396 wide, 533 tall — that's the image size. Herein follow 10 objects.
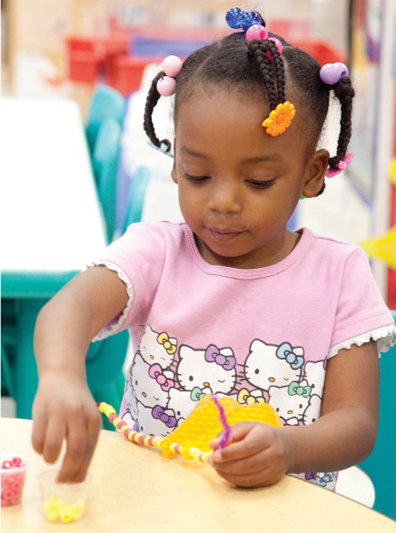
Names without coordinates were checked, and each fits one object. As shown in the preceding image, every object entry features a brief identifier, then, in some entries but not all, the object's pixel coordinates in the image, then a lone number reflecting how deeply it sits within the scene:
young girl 1.17
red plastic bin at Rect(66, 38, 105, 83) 5.20
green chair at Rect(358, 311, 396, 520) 1.33
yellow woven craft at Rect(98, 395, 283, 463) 1.07
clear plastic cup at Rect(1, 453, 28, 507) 0.98
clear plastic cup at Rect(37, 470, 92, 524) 0.97
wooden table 0.97
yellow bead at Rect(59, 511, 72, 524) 0.97
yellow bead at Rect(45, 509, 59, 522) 0.97
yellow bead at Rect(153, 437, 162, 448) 1.06
